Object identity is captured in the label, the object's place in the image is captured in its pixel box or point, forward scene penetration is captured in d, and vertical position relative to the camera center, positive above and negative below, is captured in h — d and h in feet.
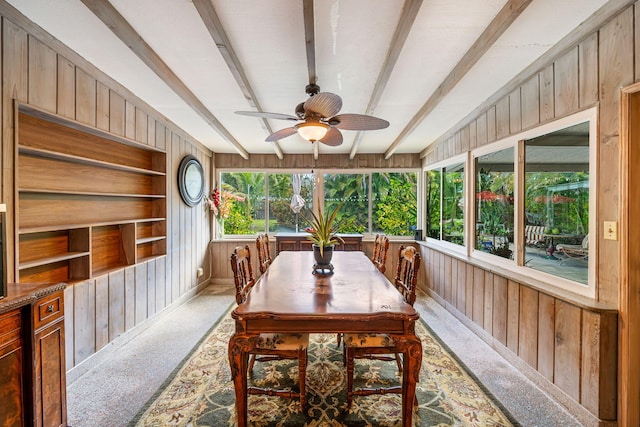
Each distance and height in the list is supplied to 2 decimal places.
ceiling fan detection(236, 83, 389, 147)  7.14 +2.42
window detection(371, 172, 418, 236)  18.54 +0.61
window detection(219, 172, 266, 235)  18.62 +0.56
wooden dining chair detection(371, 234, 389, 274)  10.70 -1.51
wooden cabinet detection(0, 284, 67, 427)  4.74 -2.48
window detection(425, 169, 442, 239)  15.92 +0.50
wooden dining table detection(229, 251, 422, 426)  5.53 -2.03
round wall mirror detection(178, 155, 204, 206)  13.84 +1.49
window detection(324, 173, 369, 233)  18.63 +1.01
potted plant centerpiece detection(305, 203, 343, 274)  8.52 -0.88
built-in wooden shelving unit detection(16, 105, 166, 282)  7.21 +0.33
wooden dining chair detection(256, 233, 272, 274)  10.43 -1.50
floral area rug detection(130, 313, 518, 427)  6.40 -4.35
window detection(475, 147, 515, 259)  9.86 +0.36
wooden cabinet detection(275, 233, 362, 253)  17.11 -1.79
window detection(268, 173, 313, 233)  18.69 +0.81
